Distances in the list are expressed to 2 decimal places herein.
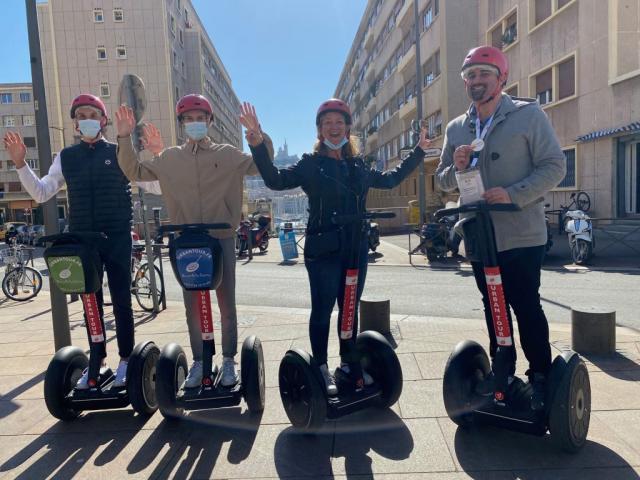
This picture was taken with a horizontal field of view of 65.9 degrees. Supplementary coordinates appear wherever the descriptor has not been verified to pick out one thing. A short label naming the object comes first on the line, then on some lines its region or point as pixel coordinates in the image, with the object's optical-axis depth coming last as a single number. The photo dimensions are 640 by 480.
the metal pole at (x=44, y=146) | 4.37
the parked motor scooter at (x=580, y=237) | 10.80
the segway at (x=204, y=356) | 2.91
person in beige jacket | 3.23
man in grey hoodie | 2.70
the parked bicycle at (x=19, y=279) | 9.73
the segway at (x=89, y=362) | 3.13
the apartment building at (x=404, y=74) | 24.69
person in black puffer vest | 3.39
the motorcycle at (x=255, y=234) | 16.58
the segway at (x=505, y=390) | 2.55
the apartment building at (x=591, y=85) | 14.80
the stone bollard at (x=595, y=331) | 4.17
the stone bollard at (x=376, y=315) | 5.18
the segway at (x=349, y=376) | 2.86
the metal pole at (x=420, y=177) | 17.95
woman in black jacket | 3.01
